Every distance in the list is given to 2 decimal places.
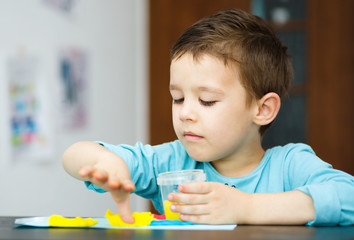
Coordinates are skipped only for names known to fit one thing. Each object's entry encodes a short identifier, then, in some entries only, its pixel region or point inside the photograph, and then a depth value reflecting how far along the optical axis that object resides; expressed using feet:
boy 4.45
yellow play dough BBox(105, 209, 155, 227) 4.36
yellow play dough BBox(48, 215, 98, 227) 4.34
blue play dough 4.43
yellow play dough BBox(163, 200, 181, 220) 4.66
